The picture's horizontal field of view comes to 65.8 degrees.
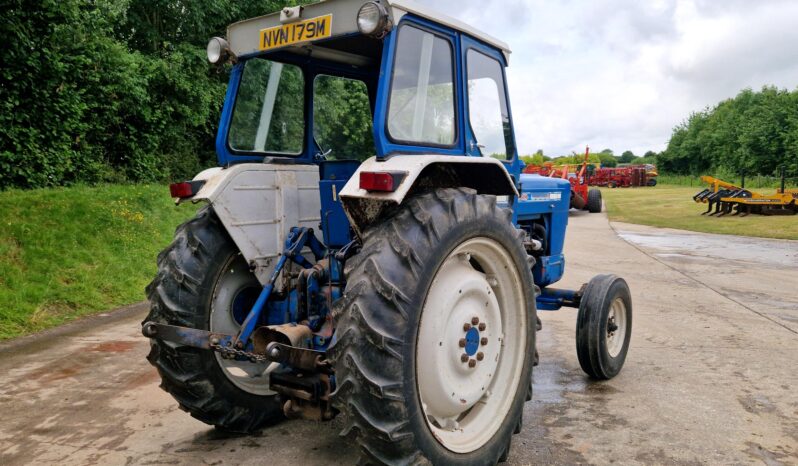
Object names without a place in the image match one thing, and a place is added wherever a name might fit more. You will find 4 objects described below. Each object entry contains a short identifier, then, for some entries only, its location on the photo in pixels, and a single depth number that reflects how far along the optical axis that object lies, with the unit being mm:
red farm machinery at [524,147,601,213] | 24688
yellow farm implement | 22000
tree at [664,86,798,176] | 50219
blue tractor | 2768
